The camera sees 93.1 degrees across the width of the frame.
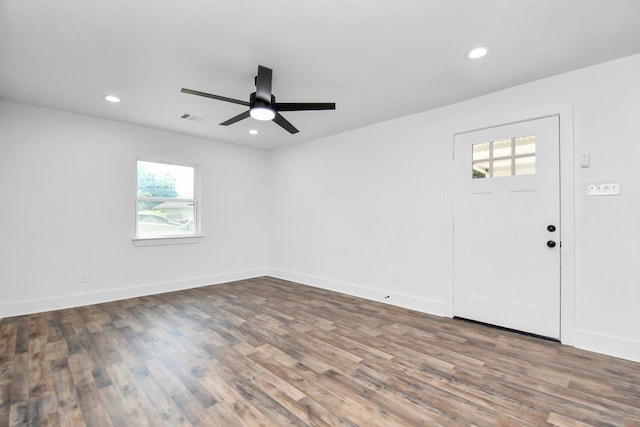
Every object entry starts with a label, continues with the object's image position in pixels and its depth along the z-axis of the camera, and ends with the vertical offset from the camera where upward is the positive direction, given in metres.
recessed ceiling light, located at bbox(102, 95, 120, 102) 3.47 +1.37
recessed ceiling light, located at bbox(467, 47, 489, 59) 2.46 +1.36
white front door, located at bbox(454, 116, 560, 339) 2.99 -0.10
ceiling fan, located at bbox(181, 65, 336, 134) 2.52 +0.98
